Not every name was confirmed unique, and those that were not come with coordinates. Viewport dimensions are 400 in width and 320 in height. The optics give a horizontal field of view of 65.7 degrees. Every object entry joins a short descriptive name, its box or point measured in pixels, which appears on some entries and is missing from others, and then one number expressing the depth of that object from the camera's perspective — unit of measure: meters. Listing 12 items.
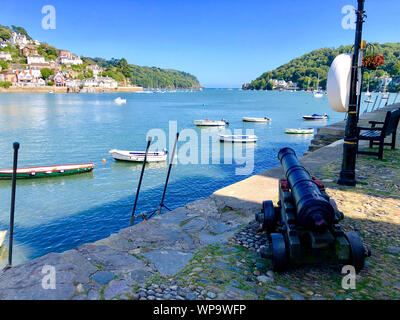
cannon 3.62
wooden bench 9.37
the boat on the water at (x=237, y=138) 34.50
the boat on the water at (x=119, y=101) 105.50
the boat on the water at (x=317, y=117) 59.69
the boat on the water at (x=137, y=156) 24.95
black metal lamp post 6.35
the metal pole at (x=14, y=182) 4.99
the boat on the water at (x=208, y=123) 49.53
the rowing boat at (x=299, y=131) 42.22
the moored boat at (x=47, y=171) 20.18
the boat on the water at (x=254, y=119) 55.25
